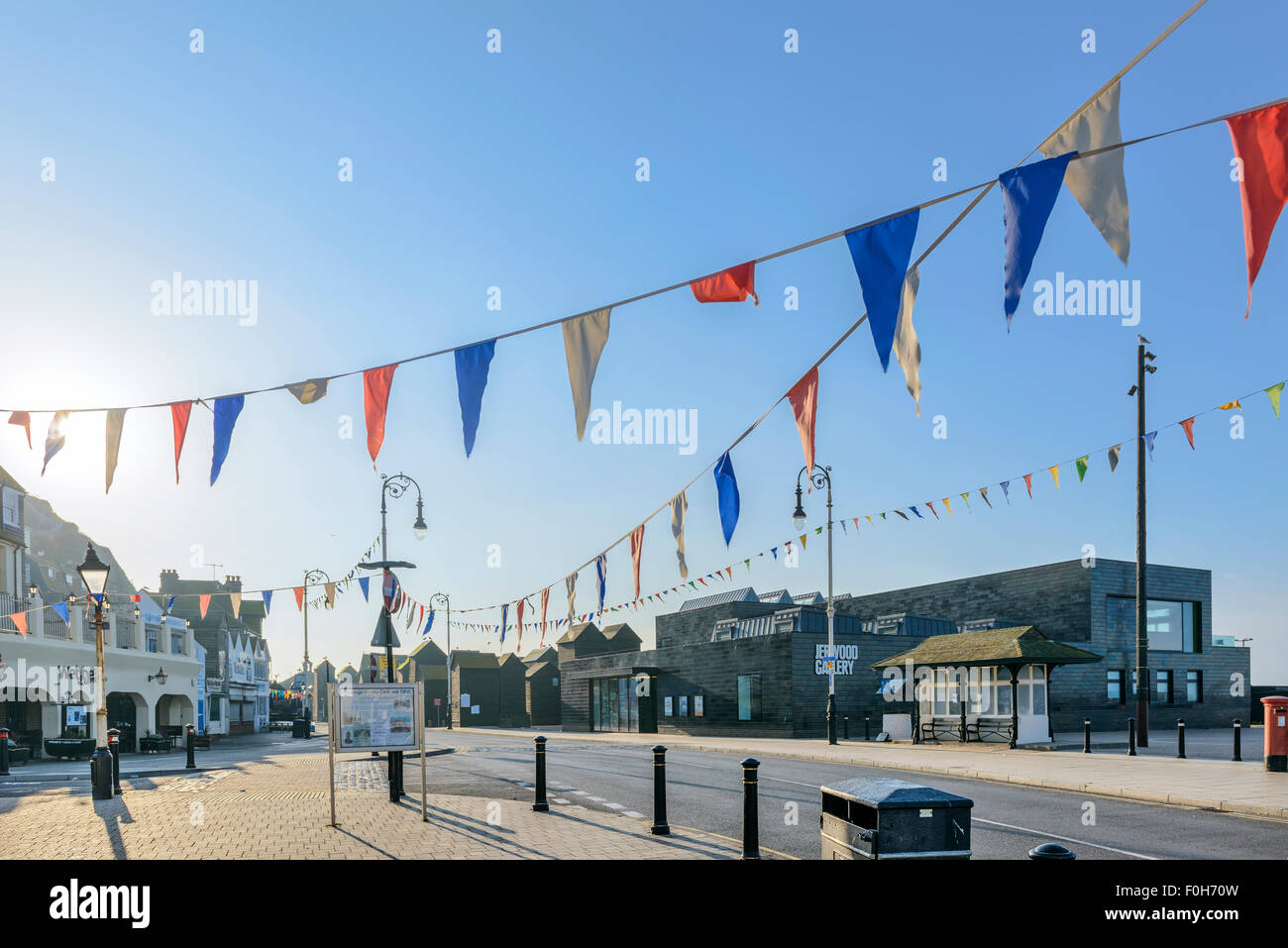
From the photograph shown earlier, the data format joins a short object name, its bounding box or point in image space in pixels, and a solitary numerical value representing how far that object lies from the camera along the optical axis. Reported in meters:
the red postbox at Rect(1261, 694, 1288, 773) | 18.36
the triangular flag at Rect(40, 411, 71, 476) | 12.50
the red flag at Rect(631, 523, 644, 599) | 16.33
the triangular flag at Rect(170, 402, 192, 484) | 12.16
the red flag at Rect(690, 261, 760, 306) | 8.48
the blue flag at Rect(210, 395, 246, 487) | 11.69
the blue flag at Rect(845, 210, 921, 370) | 7.42
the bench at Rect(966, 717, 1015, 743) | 28.81
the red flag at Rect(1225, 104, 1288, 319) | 6.18
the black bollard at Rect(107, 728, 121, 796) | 17.77
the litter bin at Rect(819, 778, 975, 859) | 5.37
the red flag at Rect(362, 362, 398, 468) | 11.02
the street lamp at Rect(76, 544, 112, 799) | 15.84
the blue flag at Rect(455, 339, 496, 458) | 10.05
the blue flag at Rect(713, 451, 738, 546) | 12.54
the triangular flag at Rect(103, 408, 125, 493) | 12.31
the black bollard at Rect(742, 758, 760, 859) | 8.74
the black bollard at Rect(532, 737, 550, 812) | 13.28
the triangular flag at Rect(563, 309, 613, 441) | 9.34
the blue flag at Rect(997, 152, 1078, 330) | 6.69
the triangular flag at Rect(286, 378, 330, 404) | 11.34
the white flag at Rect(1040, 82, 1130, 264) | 6.38
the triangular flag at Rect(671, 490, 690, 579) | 14.69
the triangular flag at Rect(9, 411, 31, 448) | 12.47
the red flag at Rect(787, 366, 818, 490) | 10.14
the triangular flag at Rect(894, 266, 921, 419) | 8.24
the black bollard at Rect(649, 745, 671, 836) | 10.78
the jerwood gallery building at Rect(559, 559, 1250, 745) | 38.62
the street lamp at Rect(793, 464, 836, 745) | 29.45
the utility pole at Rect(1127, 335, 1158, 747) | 26.03
